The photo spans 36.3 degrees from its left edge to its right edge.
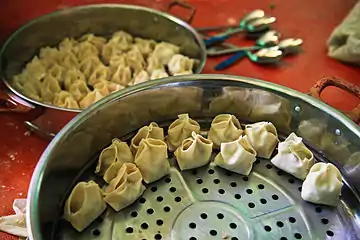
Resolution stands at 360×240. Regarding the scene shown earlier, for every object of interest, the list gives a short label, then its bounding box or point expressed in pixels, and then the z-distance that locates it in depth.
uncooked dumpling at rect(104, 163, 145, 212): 0.68
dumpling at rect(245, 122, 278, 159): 0.75
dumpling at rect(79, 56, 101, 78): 0.95
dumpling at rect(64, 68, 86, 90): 0.92
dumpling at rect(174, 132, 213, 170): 0.73
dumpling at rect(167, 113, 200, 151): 0.76
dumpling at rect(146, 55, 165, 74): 0.95
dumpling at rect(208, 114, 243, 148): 0.76
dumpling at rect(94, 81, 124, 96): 0.90
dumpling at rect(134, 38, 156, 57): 1.00
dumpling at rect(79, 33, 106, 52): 1.01
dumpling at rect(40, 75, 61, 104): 0.89
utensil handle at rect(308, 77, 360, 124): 0.76
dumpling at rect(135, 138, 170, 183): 0.71
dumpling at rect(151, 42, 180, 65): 0.97
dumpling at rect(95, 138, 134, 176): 0.73
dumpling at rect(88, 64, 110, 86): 0.93
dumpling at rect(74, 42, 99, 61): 0.98
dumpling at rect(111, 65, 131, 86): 0.93
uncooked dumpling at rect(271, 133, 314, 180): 0.72
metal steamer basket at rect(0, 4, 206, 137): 0.94
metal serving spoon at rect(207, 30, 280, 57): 1.01
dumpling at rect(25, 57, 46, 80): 0.93
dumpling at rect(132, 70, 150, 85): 0.92
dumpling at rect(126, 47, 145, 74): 0.96
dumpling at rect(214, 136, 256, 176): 0.73
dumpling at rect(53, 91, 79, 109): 0.86
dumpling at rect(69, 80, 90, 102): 0.89
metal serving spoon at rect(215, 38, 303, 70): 0.99
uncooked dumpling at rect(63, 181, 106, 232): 0.66
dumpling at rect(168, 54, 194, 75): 0.93
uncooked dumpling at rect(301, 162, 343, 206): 0.69
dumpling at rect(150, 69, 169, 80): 0.91
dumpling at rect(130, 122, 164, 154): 0.76
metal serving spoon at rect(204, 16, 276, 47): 1.03
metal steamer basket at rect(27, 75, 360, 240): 0.66
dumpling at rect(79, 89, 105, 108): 0.87
